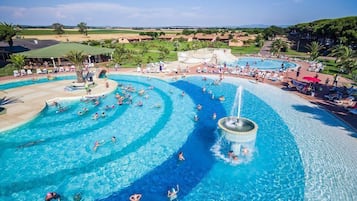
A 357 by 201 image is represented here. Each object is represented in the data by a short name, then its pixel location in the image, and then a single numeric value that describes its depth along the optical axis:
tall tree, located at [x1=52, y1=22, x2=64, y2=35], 113.95
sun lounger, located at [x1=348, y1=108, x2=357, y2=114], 18.72
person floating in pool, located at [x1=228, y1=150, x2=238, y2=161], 13.10
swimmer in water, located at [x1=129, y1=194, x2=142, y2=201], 10.13
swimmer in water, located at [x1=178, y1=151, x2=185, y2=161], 13.34
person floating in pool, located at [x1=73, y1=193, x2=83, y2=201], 10.20
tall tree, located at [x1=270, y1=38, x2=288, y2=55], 53.84
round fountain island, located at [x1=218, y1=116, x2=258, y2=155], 13.87
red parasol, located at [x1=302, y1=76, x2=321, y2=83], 23.72
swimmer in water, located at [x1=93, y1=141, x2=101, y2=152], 14.61
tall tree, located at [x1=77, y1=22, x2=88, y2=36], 112.94
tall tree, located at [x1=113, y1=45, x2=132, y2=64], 39.37
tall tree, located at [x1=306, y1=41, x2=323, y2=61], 41.03
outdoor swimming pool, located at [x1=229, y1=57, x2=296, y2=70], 41.88
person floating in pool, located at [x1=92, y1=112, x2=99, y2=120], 19.38
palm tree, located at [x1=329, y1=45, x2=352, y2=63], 28.48
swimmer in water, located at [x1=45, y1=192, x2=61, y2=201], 10.23
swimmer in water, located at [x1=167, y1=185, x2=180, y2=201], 10.38
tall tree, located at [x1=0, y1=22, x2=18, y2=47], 43.19
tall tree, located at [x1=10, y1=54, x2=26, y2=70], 33.22
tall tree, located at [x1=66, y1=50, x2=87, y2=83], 26.52
